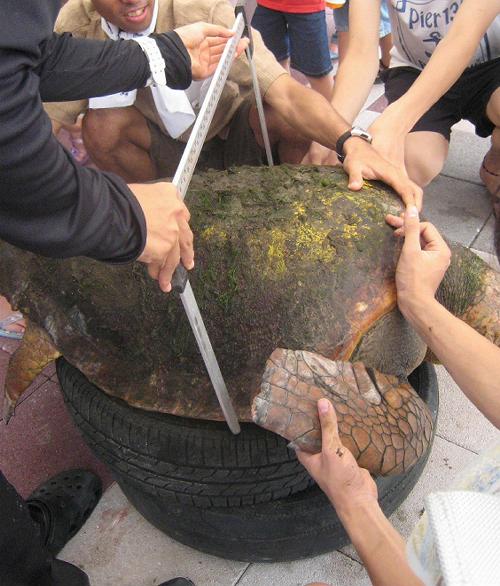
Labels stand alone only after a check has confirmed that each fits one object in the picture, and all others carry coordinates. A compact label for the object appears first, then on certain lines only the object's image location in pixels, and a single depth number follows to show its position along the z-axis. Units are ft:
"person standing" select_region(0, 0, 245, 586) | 1.89
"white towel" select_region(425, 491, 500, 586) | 1.39
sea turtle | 3.30
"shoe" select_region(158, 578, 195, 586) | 4.06
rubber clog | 4.46
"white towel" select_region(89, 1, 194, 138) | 5.36
